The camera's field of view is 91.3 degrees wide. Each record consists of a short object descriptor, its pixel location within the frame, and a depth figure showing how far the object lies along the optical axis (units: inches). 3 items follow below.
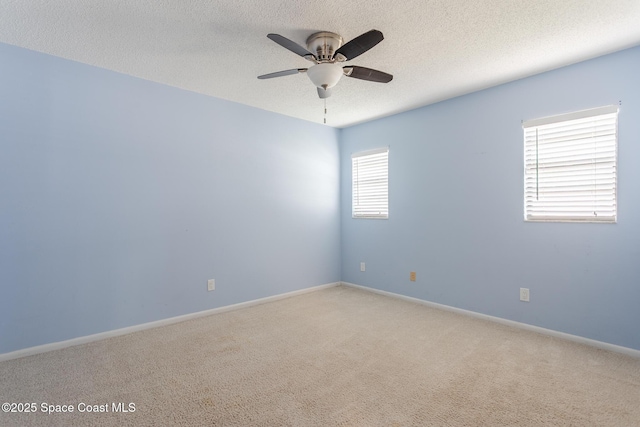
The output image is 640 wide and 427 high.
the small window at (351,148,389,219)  168.6
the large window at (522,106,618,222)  100.7
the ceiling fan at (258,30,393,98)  82.4
